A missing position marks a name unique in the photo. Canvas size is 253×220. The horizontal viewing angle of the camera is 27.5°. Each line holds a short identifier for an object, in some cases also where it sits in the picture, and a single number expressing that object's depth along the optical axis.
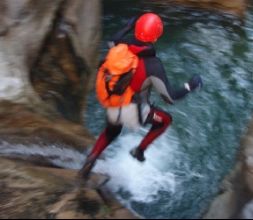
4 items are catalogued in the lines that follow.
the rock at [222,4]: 11.72
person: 5.09
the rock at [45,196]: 4.48
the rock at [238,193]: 4.20
